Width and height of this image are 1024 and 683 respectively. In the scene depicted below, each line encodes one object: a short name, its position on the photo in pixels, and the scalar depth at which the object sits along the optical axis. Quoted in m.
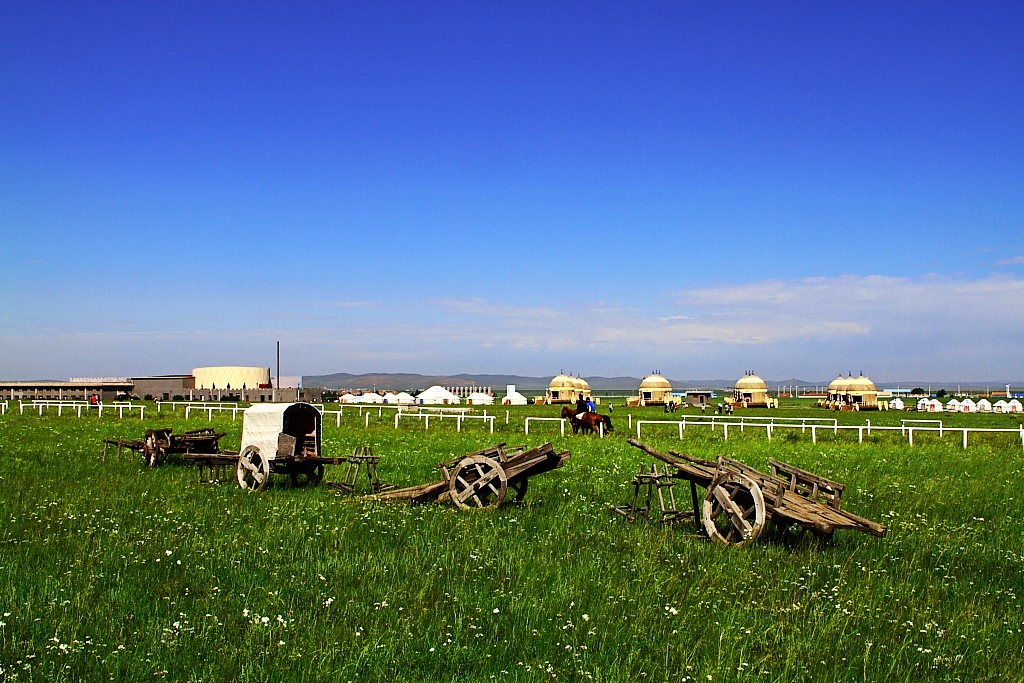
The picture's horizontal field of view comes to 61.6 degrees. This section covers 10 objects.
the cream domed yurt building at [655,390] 102.81
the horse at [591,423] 36.69
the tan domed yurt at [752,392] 103.25
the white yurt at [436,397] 103.19
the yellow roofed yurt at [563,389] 111.00
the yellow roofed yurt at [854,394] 98.00
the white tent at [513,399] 112.44
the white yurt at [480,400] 107.17
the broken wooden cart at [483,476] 15.85
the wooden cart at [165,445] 23.72
